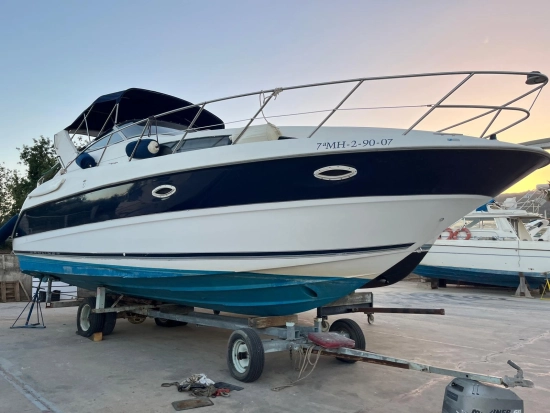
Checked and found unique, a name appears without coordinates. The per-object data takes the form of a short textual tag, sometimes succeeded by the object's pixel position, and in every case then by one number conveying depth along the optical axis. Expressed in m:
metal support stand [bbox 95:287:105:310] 5.95
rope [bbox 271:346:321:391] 4.11
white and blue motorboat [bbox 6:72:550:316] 3.90
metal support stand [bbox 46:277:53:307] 6.88
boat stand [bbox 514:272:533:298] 12.11
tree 20.41
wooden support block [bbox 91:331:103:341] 6.17
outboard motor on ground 2.69
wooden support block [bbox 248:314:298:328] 4.54
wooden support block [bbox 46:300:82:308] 6.66
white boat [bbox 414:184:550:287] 12.10
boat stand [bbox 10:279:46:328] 7.23
